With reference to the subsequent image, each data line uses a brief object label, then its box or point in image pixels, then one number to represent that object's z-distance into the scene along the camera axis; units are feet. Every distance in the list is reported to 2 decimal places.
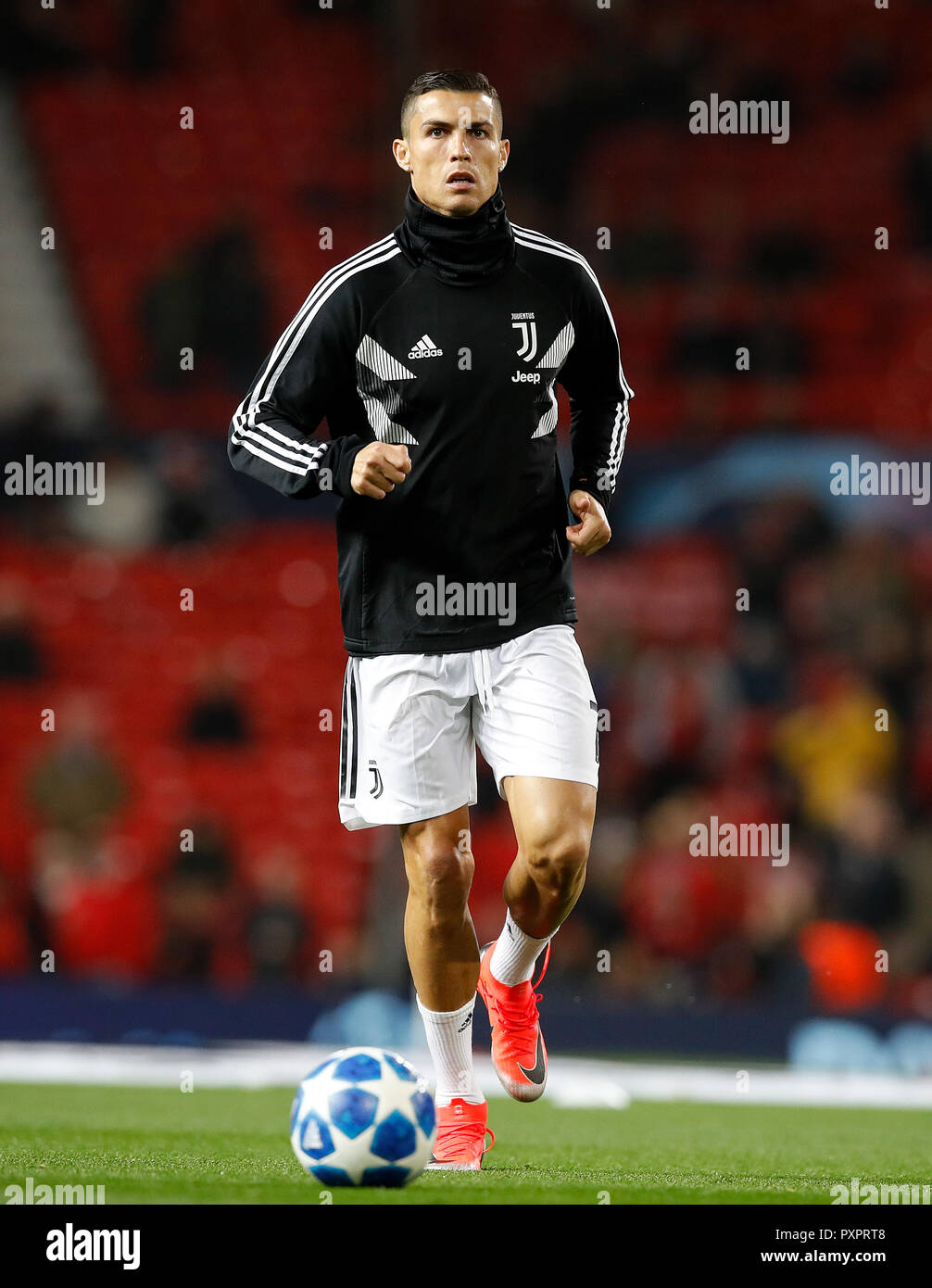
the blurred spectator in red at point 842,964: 30.31
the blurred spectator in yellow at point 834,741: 34.76
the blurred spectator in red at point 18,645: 39.52
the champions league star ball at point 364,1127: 12.14
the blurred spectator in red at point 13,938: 33.06
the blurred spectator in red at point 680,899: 31.94
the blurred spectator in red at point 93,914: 33.40
